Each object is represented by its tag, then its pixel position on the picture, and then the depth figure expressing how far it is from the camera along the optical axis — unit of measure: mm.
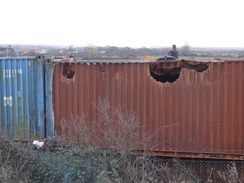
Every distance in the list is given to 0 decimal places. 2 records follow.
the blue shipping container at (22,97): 7793
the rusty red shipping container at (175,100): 7016
